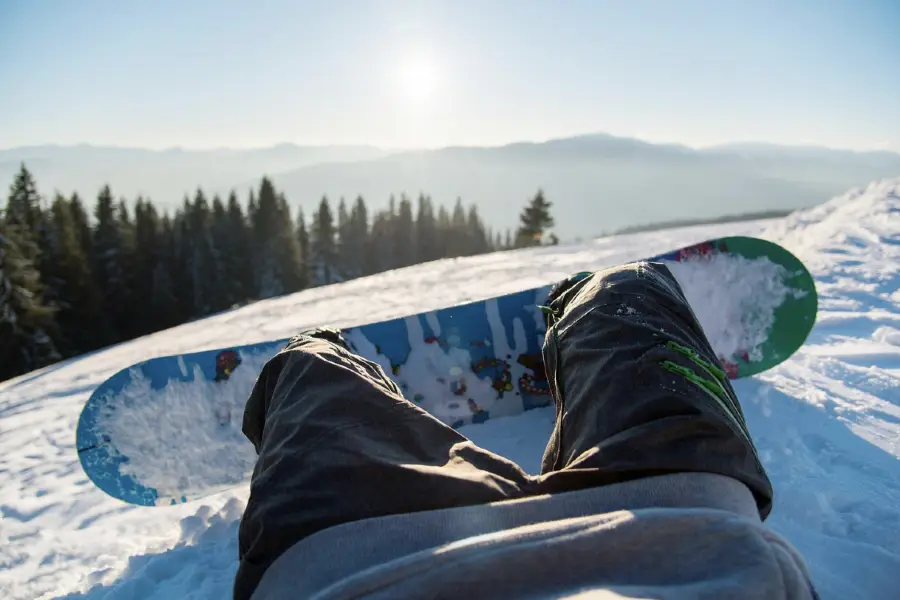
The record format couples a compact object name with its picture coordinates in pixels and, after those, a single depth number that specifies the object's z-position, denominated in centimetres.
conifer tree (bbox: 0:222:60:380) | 1880
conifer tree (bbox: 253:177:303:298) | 3488
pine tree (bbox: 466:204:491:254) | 5504
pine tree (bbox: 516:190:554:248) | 3341
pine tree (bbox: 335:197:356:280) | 4384
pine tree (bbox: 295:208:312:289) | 3700
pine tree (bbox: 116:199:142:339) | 2877
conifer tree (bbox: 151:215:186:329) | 2925
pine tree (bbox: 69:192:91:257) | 2877
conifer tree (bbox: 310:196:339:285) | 4059
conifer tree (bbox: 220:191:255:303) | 3362
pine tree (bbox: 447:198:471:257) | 5106
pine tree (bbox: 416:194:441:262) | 4909
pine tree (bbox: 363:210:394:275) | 4591
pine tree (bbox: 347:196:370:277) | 4638
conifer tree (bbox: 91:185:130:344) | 2862
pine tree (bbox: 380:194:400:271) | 4606
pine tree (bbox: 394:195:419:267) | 4756
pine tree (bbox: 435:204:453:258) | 5028
